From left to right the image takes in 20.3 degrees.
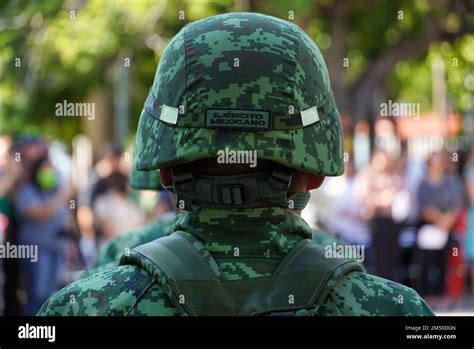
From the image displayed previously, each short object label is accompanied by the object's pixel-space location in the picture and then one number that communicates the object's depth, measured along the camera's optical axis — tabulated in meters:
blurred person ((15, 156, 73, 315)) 9.55
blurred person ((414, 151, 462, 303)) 11.78
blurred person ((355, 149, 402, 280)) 11.02
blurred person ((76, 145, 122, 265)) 10.93
